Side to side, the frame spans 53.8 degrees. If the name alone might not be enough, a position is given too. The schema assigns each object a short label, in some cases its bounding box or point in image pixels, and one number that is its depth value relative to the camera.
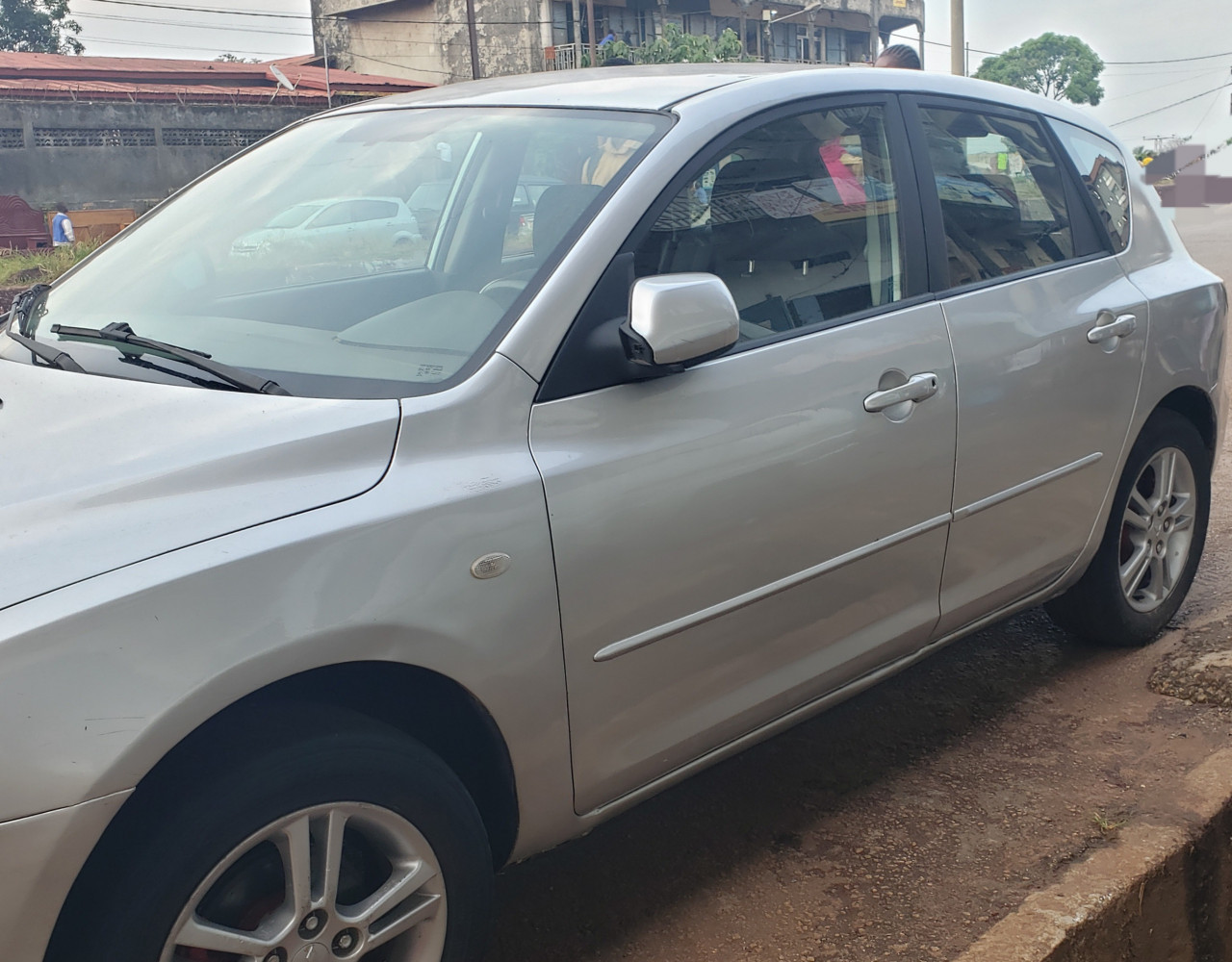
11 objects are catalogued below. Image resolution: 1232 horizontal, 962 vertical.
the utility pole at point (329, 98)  28.56
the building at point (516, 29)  37.50
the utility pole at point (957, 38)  20.84
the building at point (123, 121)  24.30
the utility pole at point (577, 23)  37.81
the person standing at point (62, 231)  21.64
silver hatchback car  1.63
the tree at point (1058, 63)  89.19
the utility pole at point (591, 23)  35.72
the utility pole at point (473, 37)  31.89
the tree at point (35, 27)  41.53
